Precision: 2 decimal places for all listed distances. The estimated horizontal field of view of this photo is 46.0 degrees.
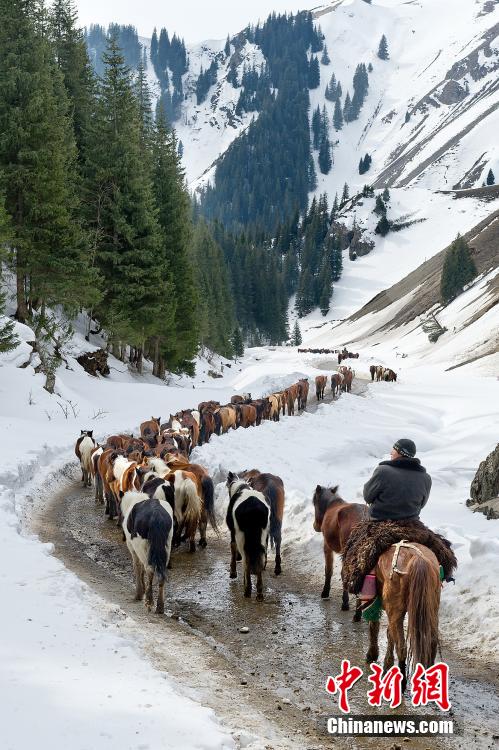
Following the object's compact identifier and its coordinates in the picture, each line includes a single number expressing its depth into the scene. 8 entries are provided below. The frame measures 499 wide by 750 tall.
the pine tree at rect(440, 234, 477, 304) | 75.81
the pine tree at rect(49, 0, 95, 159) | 40.62
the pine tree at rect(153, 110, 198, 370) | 38.62
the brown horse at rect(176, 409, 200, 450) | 19.12
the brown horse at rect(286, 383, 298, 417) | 29.73
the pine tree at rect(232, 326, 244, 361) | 79.69
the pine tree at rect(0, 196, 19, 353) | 21.28
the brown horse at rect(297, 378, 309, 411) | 31.64
